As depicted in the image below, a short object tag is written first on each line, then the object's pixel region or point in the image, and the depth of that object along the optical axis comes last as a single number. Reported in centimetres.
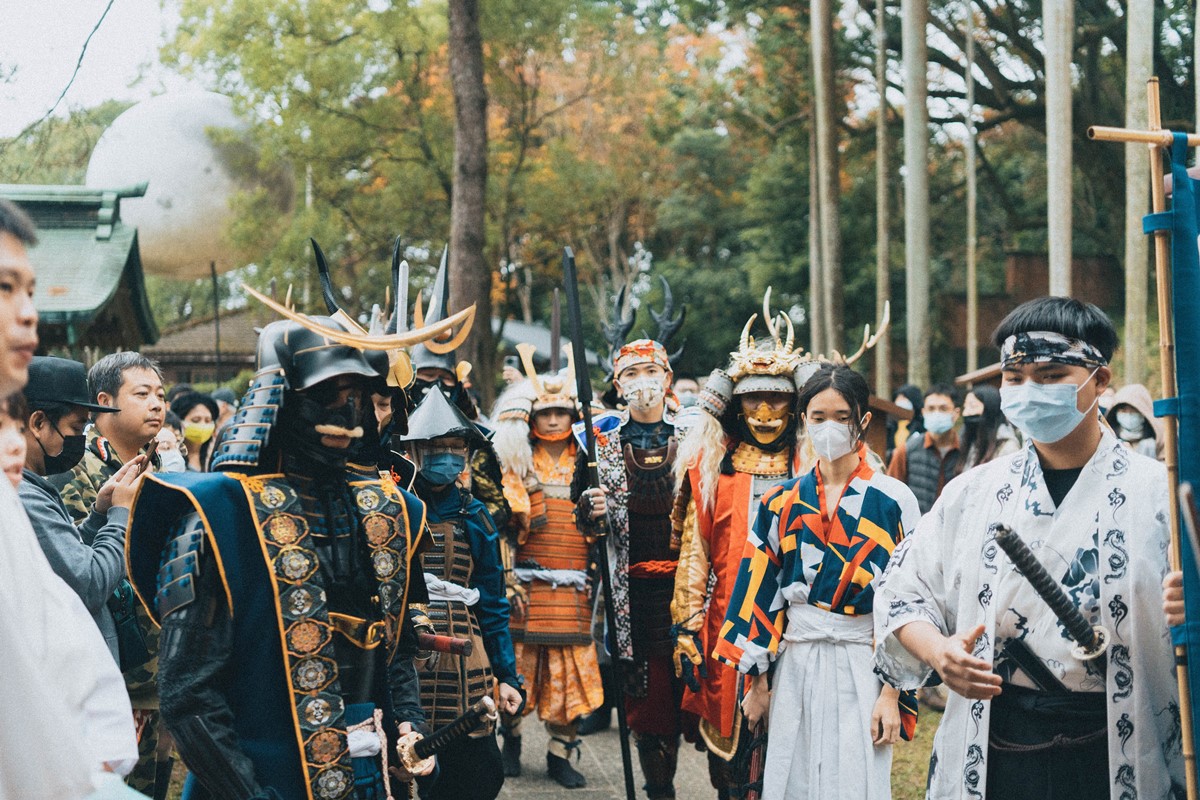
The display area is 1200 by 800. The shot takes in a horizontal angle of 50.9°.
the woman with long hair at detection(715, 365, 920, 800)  490
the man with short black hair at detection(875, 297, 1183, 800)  320
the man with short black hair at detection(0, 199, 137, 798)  214
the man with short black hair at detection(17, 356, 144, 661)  384
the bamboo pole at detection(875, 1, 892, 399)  1977
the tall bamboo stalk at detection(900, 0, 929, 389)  1780
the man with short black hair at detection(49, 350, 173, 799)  523
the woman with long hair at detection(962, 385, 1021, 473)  918
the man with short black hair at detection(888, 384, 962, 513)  988
